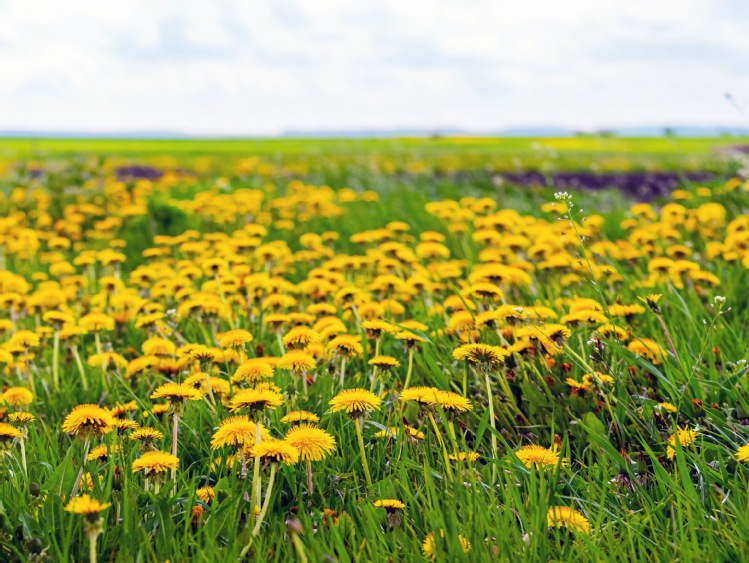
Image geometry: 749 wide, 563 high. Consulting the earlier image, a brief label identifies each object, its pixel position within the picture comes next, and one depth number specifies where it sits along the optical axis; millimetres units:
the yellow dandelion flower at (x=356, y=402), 1383
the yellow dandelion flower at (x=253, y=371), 1472
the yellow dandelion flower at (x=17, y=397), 1557
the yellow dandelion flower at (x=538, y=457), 1383
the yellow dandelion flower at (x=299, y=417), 1442
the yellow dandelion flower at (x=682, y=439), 1414
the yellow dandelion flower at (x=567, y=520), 1307
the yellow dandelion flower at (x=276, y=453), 1305
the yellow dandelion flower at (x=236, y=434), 1354
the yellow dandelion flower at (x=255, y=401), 1339
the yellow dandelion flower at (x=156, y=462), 1318
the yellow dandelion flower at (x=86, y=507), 1229
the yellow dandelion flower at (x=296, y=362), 1489
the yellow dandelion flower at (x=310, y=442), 1333
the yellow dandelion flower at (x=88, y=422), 1360
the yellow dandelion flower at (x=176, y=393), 1374
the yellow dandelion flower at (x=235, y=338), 1552
